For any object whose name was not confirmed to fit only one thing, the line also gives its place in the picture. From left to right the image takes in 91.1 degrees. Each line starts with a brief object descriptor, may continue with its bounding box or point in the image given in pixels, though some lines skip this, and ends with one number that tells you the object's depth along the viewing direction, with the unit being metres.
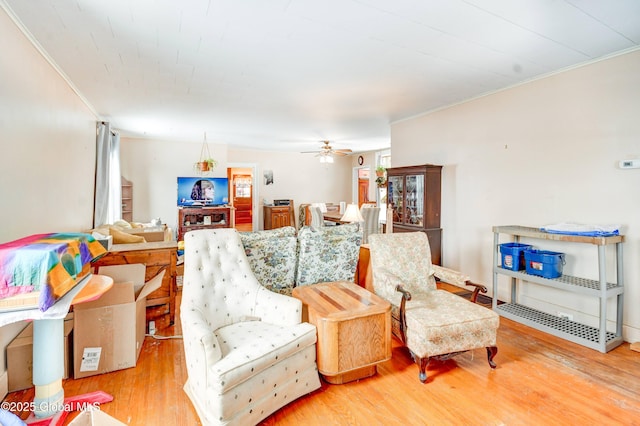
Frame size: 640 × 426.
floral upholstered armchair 2.15
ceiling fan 6.59
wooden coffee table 2.04
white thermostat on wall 2.63
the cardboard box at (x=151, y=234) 4.44
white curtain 4.48
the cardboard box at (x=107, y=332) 2.19
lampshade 4.81
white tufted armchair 1.63
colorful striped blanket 1.46
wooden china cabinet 4.41
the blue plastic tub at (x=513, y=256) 3.24
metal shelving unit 2.57
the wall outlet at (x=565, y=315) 3.10
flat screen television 7.04
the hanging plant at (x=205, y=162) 6.55
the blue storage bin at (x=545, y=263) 2.96
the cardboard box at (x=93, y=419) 0.88
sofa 2.60
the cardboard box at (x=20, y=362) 2.00
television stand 7.00
